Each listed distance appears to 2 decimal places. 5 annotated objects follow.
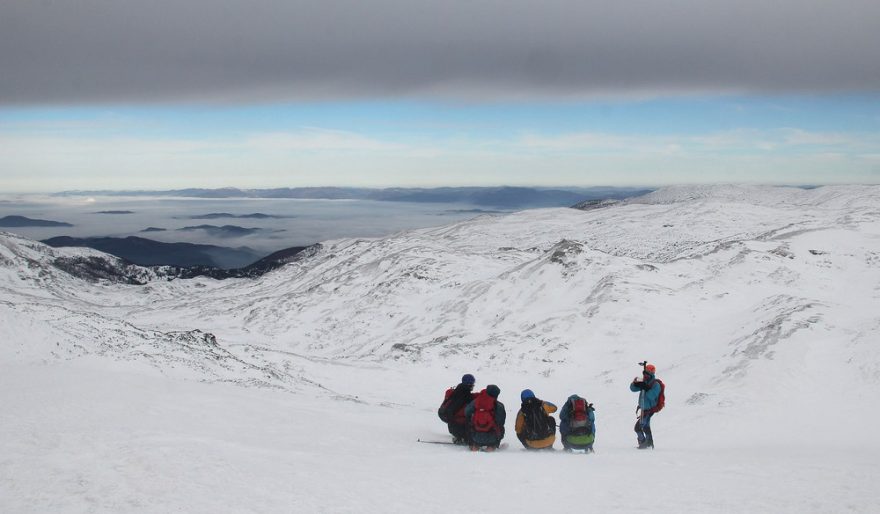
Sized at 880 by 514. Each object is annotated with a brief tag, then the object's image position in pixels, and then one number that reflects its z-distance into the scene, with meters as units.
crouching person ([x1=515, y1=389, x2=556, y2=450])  14.03
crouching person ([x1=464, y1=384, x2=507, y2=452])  13.38
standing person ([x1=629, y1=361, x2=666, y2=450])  15.66
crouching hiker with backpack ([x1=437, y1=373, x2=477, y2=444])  14.21
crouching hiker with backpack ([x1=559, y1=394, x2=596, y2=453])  14.15
